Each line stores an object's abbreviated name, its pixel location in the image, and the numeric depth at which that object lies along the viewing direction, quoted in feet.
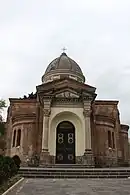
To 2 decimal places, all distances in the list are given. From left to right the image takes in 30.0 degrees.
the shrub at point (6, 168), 34.58
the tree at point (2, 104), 72.48
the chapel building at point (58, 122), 78.98
